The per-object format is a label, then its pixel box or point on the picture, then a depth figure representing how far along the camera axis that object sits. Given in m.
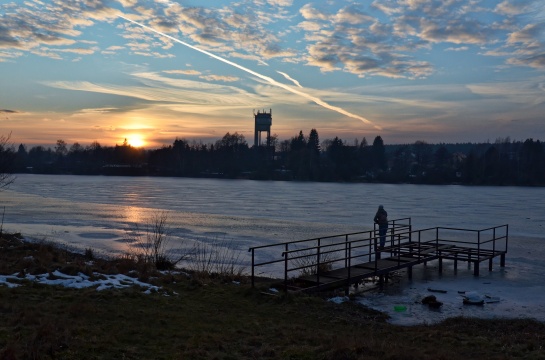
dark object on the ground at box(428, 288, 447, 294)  15.17
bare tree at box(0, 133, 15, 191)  24.27
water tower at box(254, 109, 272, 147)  188.00
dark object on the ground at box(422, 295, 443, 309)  13.11
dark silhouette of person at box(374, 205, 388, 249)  20.59
